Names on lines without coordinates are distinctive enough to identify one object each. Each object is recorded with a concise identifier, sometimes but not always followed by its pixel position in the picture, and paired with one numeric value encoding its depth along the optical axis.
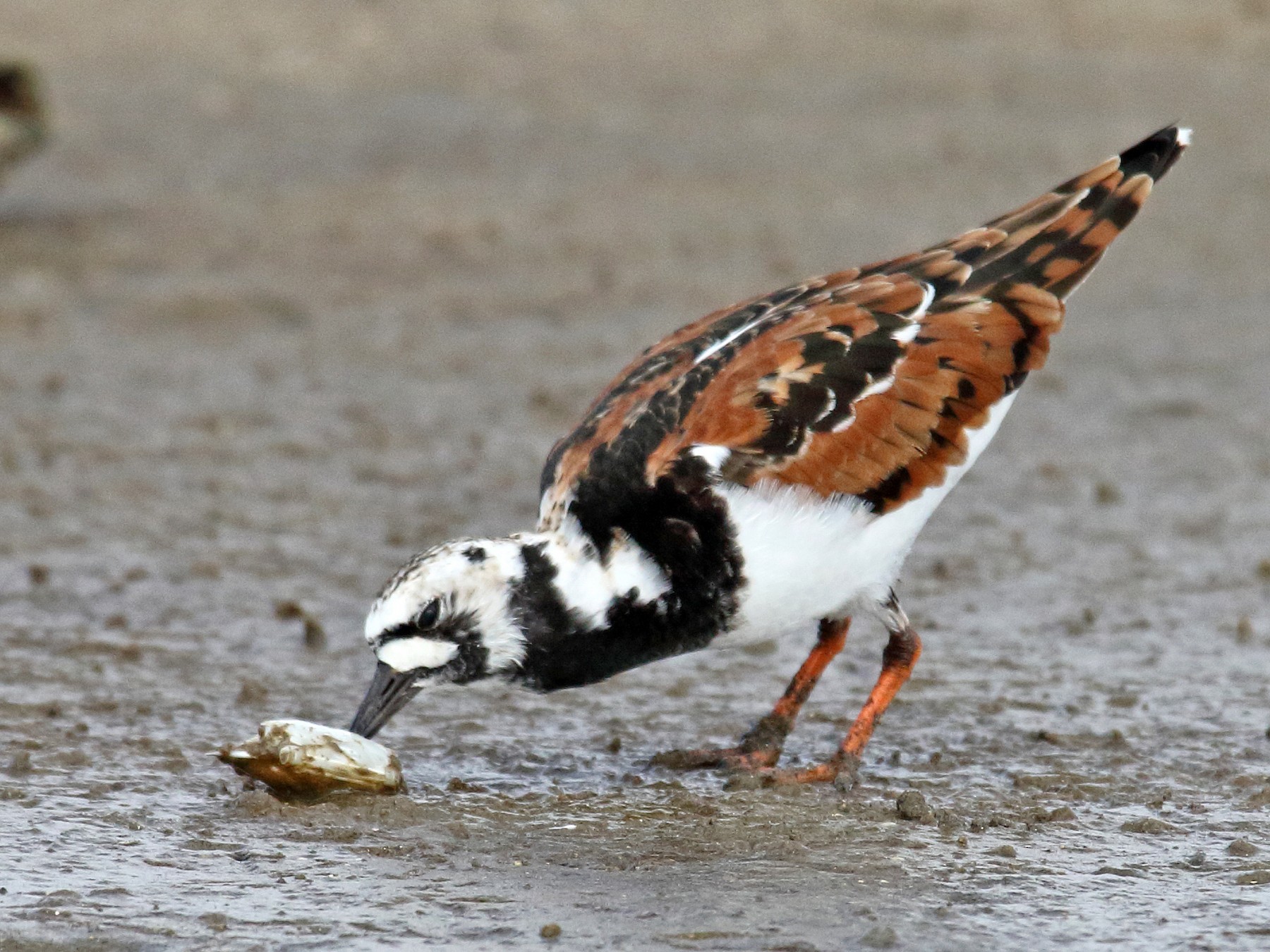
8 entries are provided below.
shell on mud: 9.10
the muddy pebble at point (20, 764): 9.66
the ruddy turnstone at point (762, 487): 9.03
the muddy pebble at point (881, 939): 7.65
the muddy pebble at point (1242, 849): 8.74
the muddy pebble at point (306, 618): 11.99
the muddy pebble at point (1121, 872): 8.52
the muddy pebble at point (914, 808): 9.18
